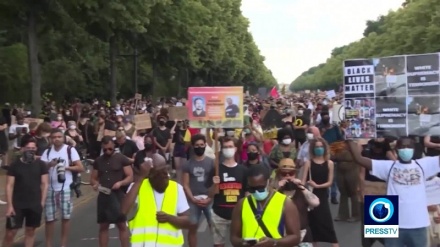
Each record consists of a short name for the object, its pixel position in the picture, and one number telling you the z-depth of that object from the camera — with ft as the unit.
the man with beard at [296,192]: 25.00
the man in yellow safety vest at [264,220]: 20.48
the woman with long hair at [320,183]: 32.96
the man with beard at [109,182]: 36.01
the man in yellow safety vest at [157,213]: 23.41
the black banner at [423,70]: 30.22
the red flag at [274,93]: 154.12
